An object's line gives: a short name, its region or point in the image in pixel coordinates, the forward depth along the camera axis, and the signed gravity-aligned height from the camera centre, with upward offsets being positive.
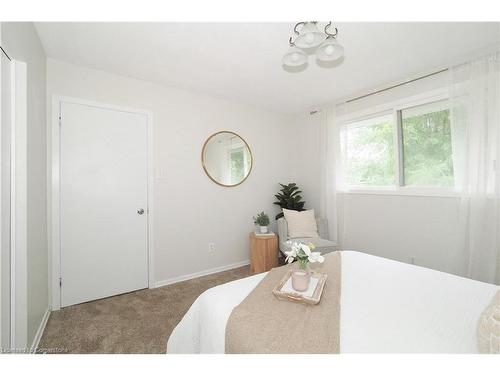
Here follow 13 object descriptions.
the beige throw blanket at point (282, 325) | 0.85 -0.58
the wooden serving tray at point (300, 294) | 1.15 -0.56
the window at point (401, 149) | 2.49 +0.47
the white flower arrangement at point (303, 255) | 1.29 -0.38
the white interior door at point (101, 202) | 2.27 -0.15
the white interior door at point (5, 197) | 1.26 -0.05
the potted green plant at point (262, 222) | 3.24 -0.48
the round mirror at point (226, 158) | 3.17 +0.42
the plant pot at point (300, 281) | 1.25 -0.51
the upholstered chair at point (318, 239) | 2.89 -0.69
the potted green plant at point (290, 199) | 3.65 -0.18
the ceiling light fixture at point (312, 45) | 1.51 +0.98
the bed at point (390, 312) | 0.88 -0.59
